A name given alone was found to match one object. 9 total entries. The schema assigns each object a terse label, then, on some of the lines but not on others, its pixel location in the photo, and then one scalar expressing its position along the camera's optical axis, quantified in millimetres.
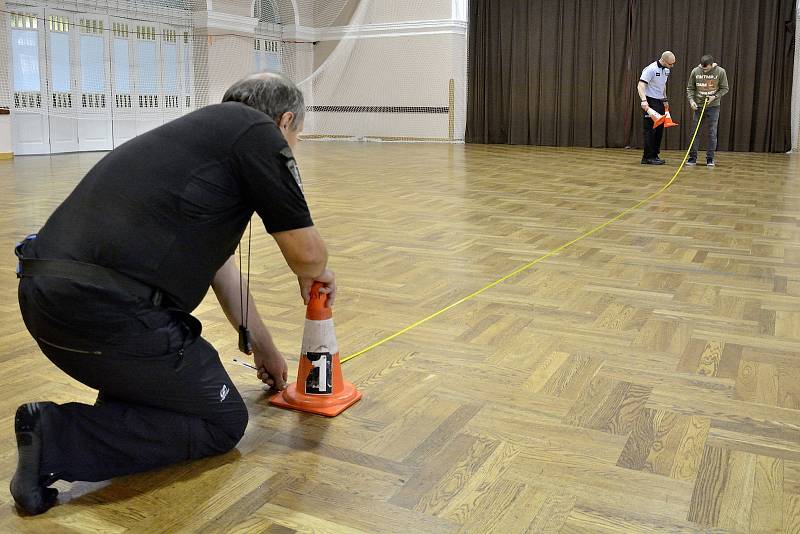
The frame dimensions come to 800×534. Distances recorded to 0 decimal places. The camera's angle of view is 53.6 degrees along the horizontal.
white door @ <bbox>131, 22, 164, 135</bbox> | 12539
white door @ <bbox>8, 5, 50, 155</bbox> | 11273
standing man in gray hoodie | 9688
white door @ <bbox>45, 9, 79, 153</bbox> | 11633
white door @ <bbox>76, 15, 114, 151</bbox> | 11961
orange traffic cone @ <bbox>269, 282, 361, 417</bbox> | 2215
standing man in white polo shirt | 9632
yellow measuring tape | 2879
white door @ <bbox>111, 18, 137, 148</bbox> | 12320
